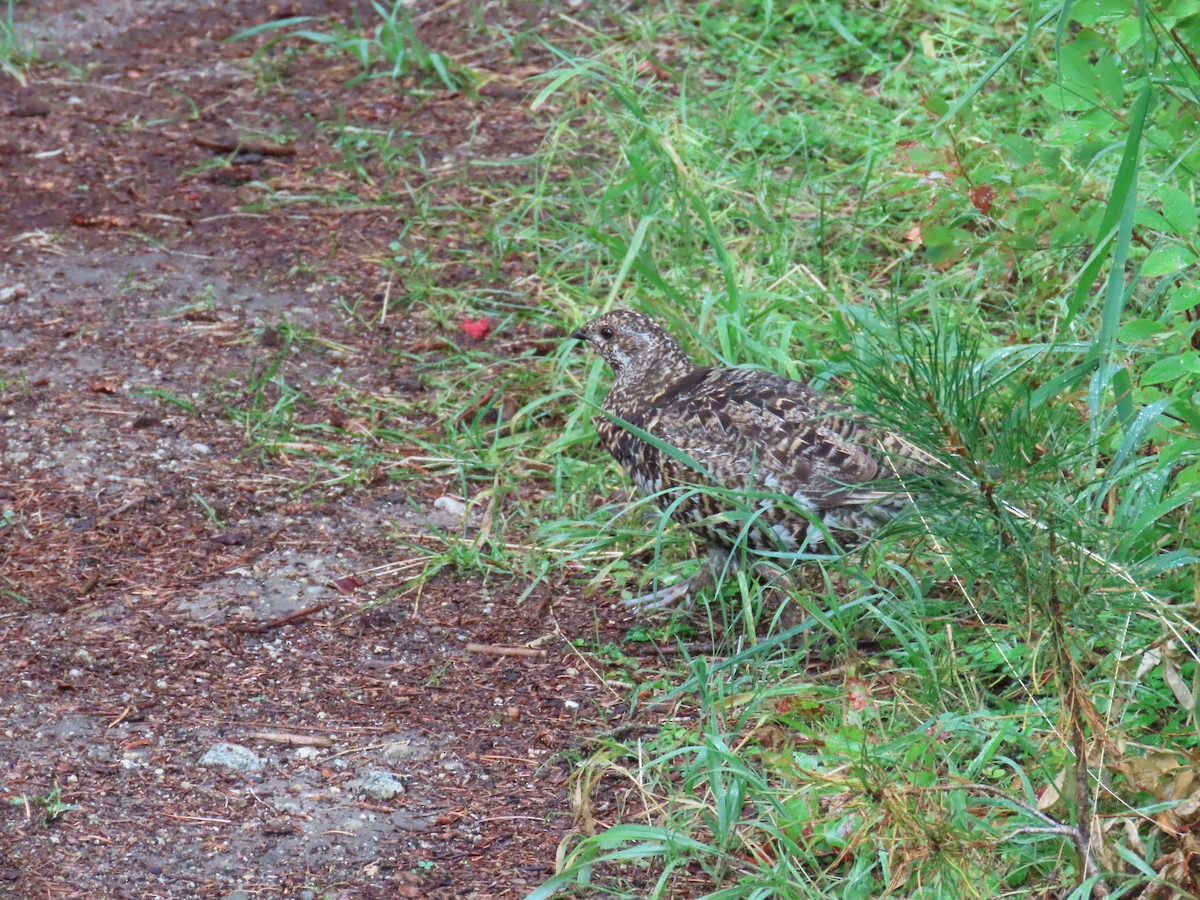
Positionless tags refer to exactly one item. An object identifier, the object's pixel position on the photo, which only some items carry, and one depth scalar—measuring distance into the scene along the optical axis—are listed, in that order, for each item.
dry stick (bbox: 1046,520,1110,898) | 5.55
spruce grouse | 8.42
